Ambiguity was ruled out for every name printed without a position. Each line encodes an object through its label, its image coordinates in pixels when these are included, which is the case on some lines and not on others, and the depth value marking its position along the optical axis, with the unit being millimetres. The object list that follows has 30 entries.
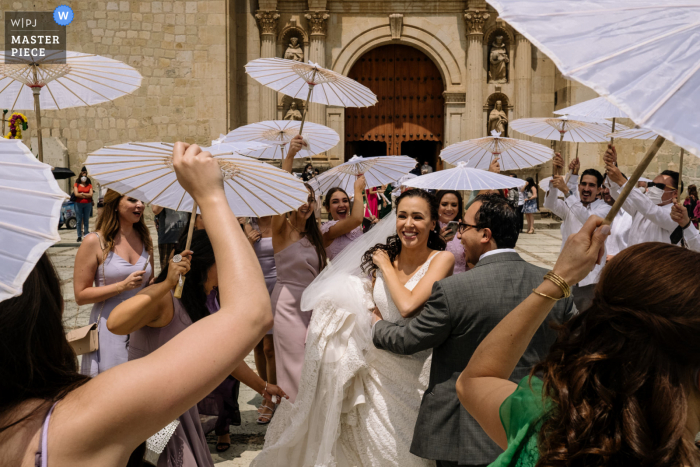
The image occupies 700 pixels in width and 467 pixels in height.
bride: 3311
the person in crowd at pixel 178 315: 2771
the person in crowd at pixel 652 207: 5438
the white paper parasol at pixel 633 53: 1308
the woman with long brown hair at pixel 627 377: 1101
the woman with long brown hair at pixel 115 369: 1035
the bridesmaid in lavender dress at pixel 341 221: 5461
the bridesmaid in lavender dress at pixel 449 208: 5413
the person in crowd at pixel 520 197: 14477
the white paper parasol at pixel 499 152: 6832
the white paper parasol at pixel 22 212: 1013
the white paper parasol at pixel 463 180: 4777
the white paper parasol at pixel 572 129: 7084
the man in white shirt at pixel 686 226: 5285
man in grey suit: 2744
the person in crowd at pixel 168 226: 7816
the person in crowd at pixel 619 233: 5988
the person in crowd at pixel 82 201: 13906
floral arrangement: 11508
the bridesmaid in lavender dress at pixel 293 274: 4445
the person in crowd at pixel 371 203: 11320
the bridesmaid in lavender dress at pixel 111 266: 3688
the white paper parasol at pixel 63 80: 3484
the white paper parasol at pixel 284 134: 6461
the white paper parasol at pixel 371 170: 6242
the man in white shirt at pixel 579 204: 5832
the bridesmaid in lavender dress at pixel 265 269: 5211
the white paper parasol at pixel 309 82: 5512
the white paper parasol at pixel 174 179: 2623
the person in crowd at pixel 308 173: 12499
